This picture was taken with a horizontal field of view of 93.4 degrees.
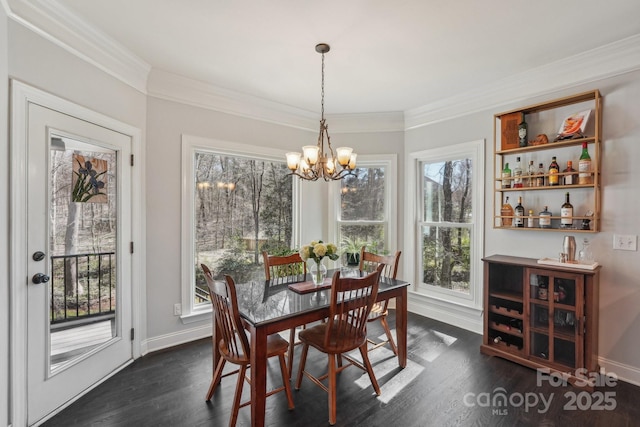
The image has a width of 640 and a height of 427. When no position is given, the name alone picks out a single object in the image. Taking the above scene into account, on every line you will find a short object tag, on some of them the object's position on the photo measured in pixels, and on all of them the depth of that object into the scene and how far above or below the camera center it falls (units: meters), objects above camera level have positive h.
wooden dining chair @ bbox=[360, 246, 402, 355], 2.80 -0.60
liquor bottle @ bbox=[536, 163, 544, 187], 2.76 +0.33
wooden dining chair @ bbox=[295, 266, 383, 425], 1.93 -0.85
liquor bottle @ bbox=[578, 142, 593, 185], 2.49 +0.37
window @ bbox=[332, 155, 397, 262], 4.11 +0.06
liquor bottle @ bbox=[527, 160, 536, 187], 2.82 +0.36
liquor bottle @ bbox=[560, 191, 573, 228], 2.57 -0.02
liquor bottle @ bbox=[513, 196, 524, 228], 2.91 -0.03
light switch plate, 2.38 -0.24
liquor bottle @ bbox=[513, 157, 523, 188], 2.88 +0.36
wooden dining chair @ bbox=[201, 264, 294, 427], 1.76 -0.82
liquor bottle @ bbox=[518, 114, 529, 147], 2.86 +0.75
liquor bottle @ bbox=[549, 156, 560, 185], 2.66 +0.35
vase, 2.53 -0.53
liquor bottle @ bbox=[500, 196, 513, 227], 3.01 -0.01
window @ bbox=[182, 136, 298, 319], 3.15 +0.00
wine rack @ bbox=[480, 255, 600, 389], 2.35 -0.88
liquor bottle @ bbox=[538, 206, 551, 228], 2.70 -0.06
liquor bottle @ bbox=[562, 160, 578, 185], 2.58 +0.31
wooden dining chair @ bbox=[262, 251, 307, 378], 2.55 -0.61
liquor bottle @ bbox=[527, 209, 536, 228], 2.87 -0.09
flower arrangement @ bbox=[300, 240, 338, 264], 2.42 -0.32
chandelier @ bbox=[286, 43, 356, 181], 2.36 +0.41
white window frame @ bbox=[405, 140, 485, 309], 3.34 -0.10
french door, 1.89 -0.34
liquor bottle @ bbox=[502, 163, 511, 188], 2.97 +0.35
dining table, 1.76 -0.65
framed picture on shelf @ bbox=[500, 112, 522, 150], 2.94 +0.81
